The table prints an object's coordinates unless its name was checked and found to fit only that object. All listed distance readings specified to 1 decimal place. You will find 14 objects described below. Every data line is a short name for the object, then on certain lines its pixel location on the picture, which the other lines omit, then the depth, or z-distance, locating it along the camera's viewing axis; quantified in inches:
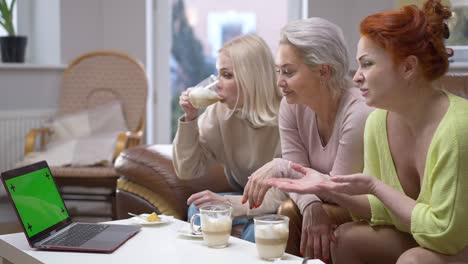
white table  69.4
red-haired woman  68.2
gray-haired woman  85.4
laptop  73.7
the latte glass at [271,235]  67.4
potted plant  176.9
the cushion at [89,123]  171.5
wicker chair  175.6
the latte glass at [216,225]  72.8
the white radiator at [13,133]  172.4
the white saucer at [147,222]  85.1
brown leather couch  113.0
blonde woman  102.0
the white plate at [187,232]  78.4
